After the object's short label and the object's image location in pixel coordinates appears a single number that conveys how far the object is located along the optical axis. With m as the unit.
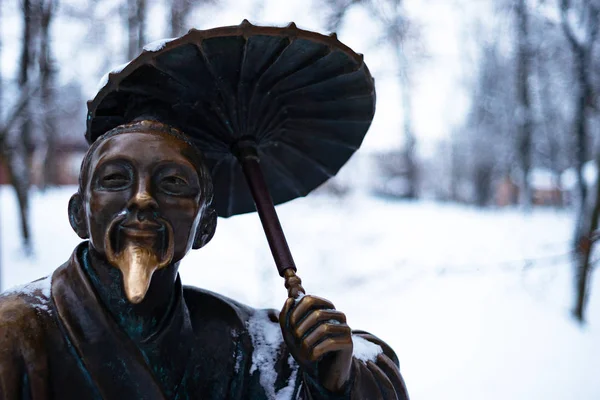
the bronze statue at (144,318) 1.48
